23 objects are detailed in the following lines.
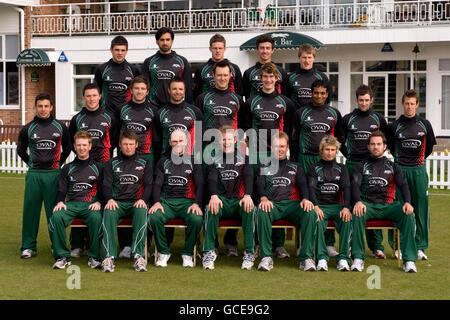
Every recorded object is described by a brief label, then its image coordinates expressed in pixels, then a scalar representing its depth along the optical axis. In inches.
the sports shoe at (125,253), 710.5
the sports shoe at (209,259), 648.4
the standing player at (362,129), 698.8
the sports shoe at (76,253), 711.7
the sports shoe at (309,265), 639.8
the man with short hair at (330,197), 645.3
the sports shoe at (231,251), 725.3
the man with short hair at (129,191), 643.3
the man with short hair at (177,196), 655.8
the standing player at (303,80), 736.3
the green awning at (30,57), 2138.3
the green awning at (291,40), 1849.2
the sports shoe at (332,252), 719.7
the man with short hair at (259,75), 740.6
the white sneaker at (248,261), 648.4
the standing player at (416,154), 701.9
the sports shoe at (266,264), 641.0
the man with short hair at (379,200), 642.2
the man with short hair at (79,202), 649.0
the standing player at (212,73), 743.7
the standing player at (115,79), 751.7
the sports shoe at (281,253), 716.7
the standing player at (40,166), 703.1
